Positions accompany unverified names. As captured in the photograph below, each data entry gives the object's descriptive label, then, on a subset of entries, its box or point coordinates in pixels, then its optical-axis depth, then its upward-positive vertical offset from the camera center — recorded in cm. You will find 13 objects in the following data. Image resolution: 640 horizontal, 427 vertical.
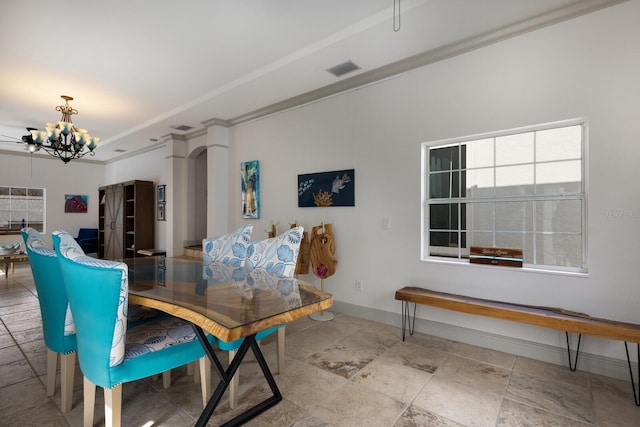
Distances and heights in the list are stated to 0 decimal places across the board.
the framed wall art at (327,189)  376 +31
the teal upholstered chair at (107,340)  138 -59
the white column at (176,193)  621 +40
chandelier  427 +108
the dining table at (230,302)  138 -45
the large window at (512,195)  261 +17
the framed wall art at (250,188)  487 +39
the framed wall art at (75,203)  851 +28
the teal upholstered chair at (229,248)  288 -33
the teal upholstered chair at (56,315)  185 -60
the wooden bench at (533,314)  209 -76
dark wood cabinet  688 -11
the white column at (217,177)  519 +59
